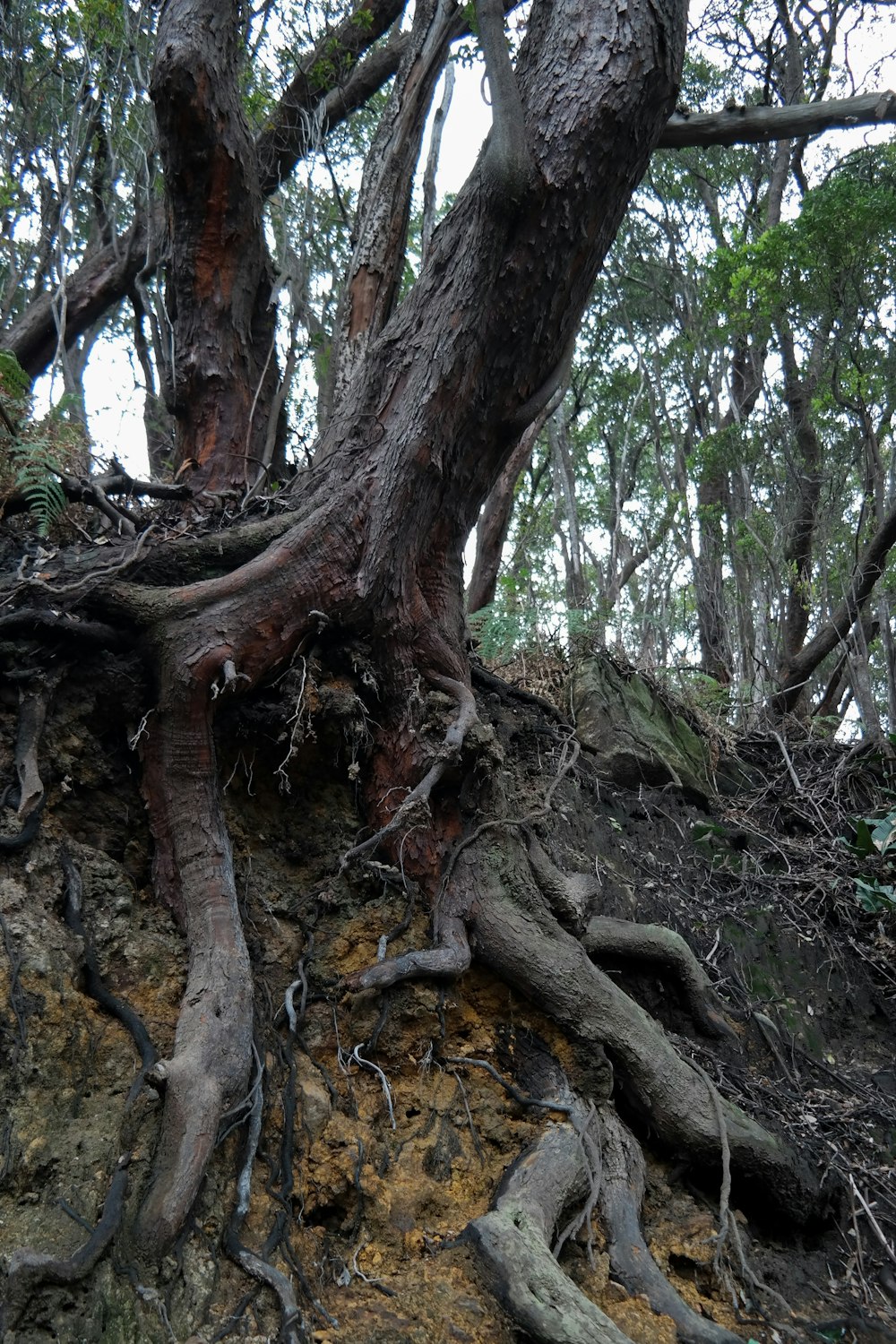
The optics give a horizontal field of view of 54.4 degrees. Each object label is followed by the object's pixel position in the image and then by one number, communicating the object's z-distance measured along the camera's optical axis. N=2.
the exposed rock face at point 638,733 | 5.87
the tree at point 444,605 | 3.12
